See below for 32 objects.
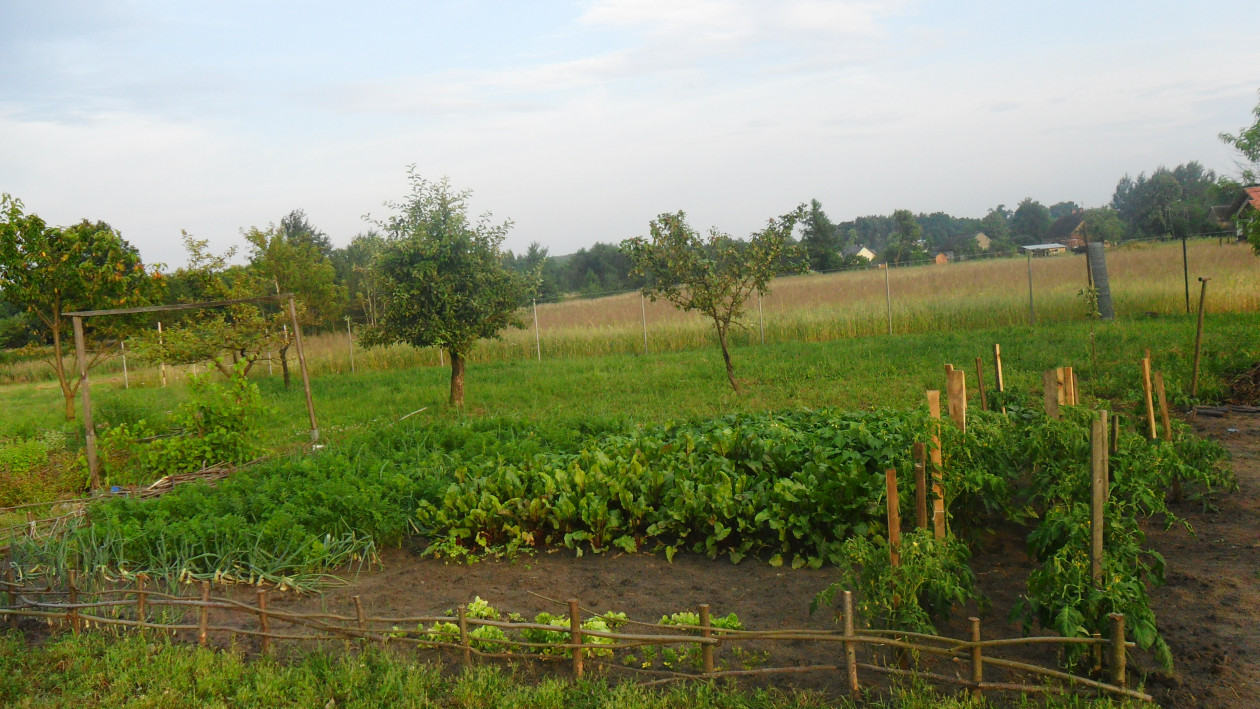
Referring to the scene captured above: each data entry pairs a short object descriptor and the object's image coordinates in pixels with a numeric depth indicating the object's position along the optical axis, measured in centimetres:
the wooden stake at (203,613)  445
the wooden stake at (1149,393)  626
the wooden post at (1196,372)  877
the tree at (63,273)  1194
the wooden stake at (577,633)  386
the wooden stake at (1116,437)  517
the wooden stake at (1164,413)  613
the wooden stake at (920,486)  407
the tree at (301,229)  4431
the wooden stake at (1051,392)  552
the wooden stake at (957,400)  490
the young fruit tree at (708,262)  1298
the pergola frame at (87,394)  771
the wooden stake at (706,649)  372
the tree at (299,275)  1780
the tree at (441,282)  1229
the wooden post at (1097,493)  358
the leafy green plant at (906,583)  375
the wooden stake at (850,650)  356
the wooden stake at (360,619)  425
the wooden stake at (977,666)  343
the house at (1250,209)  1386
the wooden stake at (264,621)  435
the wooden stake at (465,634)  406
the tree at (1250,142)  1418
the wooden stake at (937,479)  436
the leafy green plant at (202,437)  837
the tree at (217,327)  1463
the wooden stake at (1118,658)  330
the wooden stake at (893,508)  398
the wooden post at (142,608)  460
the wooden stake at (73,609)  479
